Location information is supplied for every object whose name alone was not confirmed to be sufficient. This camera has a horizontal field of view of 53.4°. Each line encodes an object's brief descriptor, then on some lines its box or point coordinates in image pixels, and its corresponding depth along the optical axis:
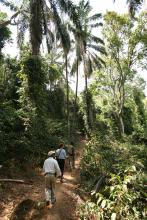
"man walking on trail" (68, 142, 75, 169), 9.50
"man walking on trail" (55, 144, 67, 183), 6.66
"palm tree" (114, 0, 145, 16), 10.84
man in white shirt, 4.76
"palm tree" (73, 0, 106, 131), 11.57
